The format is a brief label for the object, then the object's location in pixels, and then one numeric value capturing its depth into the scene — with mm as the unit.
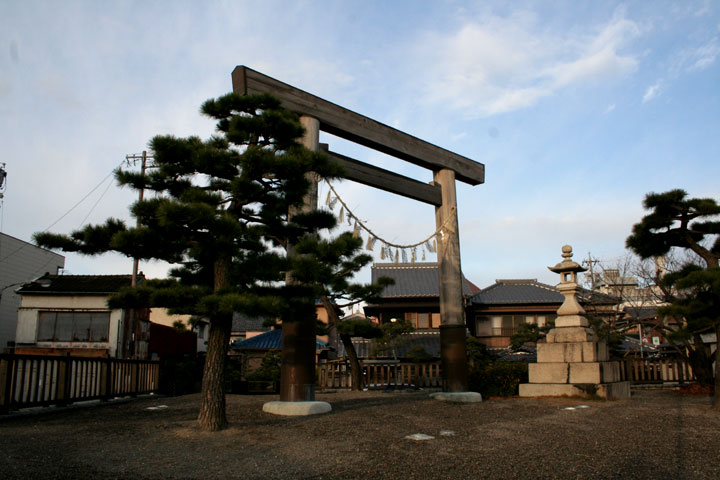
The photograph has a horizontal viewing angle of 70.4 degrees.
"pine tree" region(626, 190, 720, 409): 8242
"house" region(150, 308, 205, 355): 30978
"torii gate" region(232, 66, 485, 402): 7113
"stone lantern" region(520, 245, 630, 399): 9787
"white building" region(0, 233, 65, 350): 23328
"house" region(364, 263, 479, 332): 24422
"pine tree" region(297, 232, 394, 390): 6238
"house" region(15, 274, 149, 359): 19953
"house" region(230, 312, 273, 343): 32262
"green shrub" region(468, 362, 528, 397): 10625
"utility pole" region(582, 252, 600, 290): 30062
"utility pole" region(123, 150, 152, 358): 19016
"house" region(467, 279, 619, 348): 24422
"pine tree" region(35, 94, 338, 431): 5492
